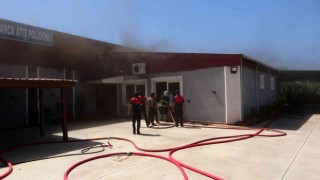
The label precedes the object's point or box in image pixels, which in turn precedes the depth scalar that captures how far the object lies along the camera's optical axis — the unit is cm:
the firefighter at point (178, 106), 975
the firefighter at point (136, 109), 836
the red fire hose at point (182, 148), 444
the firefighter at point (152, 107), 1031
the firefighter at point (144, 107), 914
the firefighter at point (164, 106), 1138
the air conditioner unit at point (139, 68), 1238
